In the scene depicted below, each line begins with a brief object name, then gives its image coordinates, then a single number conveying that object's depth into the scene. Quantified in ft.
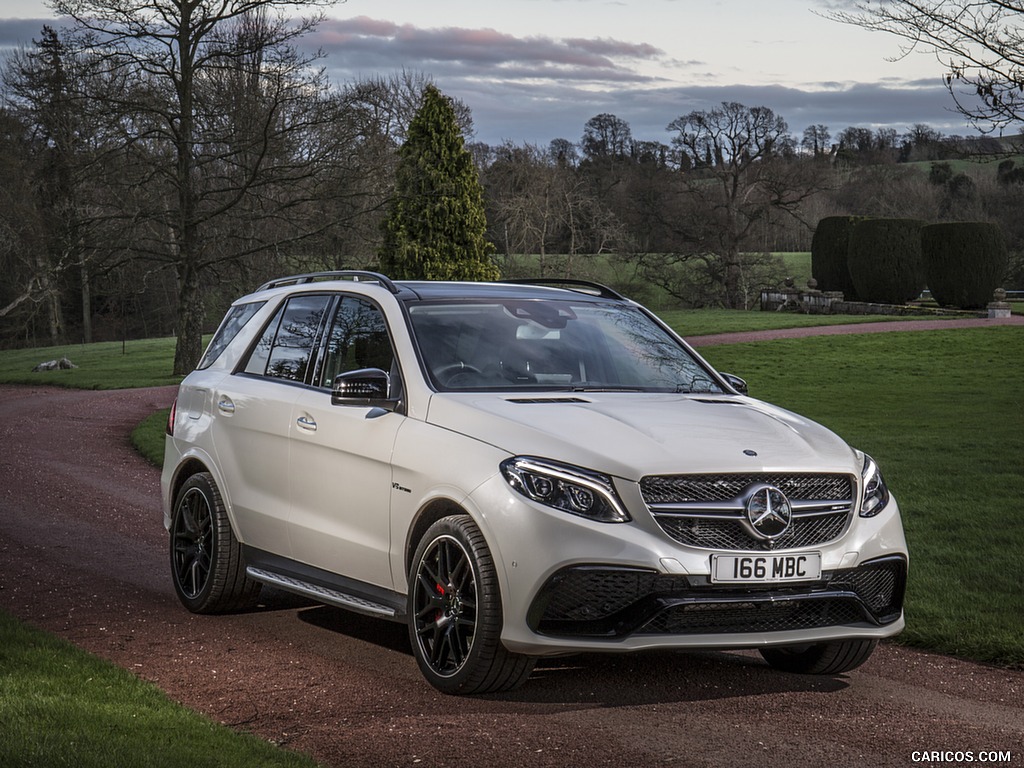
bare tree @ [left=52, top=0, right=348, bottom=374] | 103.60
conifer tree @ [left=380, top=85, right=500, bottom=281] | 126.82
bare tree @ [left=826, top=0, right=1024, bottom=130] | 42.09
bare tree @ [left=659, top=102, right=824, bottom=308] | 212.43
